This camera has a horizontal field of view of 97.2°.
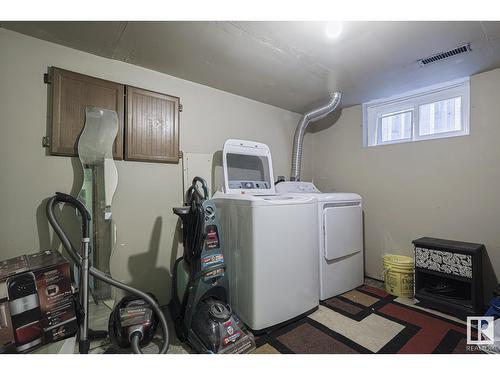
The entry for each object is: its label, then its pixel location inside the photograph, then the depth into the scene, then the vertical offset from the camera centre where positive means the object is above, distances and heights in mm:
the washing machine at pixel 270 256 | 1562 -522
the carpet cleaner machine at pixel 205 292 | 1401 -747
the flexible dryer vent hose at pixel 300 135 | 2672 +669
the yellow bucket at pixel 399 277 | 2135 -884
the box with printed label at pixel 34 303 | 1039 -584
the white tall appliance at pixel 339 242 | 2045 -539
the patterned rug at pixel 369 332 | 1420 -1051
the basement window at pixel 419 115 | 2140 +789
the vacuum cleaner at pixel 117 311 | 1254 -822
